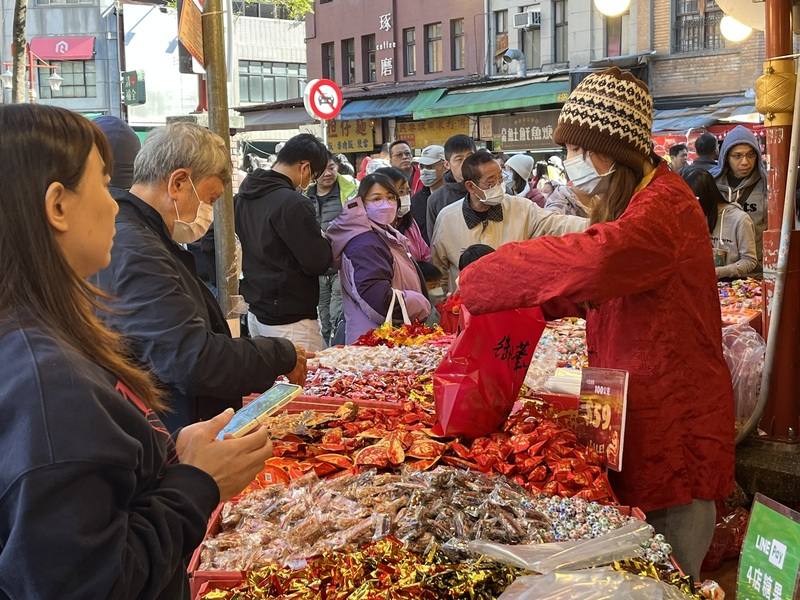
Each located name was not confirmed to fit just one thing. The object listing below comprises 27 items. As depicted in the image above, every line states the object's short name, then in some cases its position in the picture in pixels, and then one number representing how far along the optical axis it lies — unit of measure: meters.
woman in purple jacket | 4.96
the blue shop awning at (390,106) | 24.67
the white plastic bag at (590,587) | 1.74
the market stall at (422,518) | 1.86
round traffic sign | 12.20
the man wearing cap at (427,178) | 7.97
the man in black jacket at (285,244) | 4.77
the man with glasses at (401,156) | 8.65
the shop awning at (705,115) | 17.81
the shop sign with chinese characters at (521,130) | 21.64
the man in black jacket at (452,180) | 7.09
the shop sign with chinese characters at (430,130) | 24.45
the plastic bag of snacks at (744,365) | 4.30
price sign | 2.38
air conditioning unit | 24.88
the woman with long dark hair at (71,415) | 1.07
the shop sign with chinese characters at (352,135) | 28.39
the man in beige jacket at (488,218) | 5.27
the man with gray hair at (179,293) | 2.39
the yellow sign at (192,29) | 4.93
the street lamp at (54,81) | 32.85
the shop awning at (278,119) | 25.41
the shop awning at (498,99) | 20.39
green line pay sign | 1.82
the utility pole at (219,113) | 5.00
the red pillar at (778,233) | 4.14
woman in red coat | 2.28
